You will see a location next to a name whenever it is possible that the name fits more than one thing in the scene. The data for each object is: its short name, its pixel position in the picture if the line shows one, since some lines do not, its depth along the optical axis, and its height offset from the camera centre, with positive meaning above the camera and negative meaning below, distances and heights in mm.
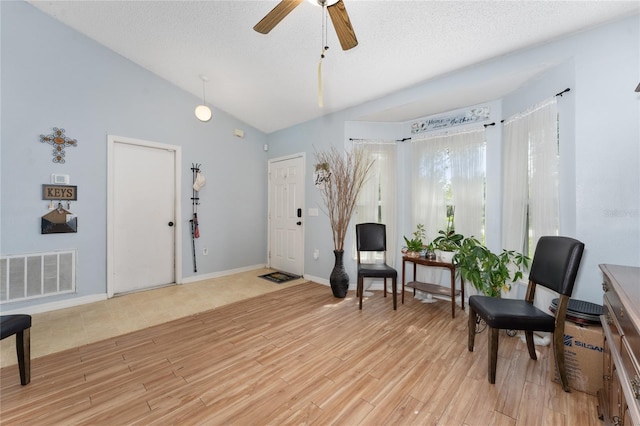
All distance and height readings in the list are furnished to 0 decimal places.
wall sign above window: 3070 +1228
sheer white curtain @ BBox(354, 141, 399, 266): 3680 +322
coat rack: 3982 +205
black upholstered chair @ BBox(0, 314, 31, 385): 1581 -839
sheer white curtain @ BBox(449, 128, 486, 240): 3039 +424
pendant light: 3844 +1536
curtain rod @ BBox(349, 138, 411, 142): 3716 +1093
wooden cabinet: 891 -565
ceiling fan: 1598 +1311
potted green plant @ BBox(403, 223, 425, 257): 3191 -430
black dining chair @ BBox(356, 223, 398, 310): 3391 -329
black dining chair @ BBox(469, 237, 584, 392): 1617 -672
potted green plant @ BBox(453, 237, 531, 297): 2447 -534
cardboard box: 1603 -915
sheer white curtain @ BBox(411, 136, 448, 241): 3307 +429
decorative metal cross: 2881 +808
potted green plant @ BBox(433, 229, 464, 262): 2876 -347
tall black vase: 3324 -869
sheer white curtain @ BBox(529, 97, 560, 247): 2273 +403
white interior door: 3373 -38
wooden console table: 2773 -889
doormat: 4092 -1078
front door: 4363 -16
